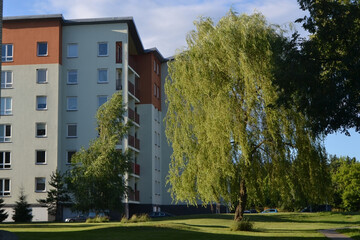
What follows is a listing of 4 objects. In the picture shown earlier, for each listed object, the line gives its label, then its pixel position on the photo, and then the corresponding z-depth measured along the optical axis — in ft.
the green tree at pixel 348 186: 280.10
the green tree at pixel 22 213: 167.43
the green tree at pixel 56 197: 168.04
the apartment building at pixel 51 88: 186.19
